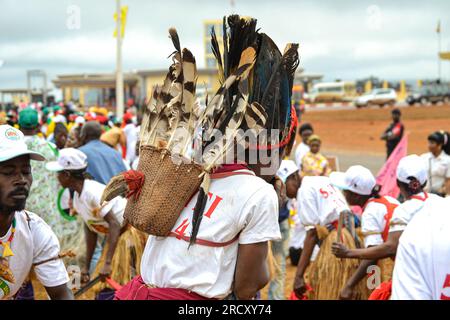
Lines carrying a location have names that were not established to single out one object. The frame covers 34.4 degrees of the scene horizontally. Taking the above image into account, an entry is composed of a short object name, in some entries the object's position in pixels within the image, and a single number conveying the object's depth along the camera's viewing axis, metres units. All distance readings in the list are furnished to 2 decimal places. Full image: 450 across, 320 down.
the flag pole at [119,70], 19.12
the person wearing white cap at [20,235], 3.18
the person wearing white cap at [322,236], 5.97
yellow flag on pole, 18.59
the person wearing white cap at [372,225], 5.47
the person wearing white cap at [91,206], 6.32
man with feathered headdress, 3.05
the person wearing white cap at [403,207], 4.97
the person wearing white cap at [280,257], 6.93
